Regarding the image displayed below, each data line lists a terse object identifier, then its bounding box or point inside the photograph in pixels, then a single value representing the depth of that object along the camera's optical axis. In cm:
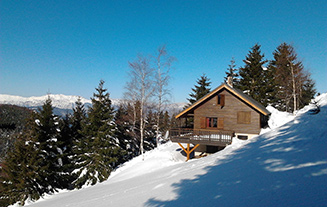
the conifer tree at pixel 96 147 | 1827
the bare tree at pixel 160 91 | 2041
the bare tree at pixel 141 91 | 1890
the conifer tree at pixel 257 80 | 2964
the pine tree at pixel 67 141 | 2056
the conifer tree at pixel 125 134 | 2750
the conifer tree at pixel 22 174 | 1435
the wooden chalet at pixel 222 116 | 1752
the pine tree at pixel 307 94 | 3077
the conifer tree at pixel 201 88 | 3380
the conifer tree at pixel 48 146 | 1598
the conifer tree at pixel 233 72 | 3575
